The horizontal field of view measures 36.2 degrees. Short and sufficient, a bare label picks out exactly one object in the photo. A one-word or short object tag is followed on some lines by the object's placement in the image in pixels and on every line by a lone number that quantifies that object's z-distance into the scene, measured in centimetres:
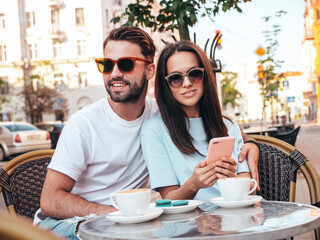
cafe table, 157
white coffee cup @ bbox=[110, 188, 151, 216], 186
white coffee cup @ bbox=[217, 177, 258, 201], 204
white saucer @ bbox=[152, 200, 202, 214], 198
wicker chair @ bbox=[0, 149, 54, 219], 281
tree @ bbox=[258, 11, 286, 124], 1800
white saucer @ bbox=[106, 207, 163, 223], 182
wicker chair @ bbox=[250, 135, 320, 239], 272
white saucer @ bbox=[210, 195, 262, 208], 200
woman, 262
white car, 1873
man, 257
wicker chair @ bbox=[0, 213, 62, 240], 64
